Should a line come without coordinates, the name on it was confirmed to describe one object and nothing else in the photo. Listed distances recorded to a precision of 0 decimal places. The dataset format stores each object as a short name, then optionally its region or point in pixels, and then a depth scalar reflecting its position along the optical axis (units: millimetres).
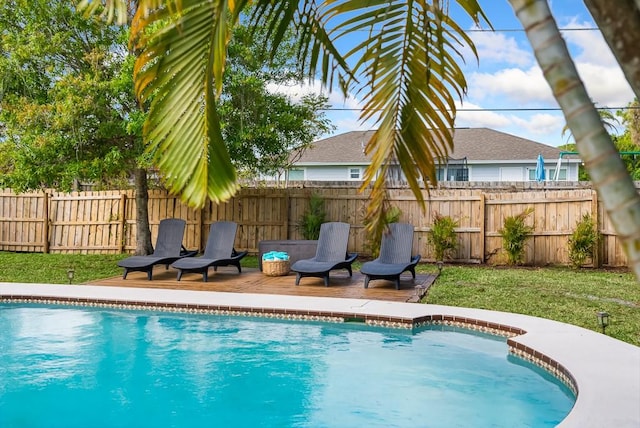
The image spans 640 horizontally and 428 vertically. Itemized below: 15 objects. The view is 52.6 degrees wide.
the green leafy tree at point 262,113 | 13094
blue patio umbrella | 18484
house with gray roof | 24594
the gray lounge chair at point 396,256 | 10922
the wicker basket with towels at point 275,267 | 12570
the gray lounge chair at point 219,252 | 12016
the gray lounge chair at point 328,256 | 11320
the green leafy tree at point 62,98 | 12547
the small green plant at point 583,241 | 13305
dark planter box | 13008
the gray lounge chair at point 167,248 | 12242
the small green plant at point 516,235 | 13891
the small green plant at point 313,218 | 15594
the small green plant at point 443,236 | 14539
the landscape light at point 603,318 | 7215
